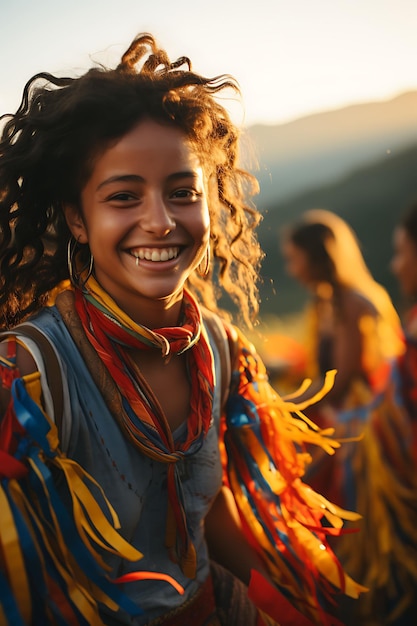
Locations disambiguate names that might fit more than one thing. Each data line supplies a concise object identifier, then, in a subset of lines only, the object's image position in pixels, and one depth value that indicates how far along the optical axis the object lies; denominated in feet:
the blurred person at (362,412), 9.24
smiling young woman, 4.60
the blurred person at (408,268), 10.19
